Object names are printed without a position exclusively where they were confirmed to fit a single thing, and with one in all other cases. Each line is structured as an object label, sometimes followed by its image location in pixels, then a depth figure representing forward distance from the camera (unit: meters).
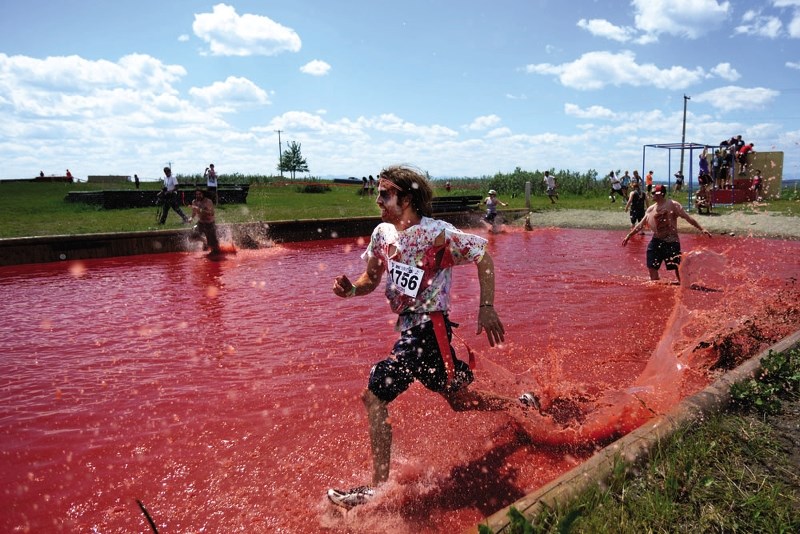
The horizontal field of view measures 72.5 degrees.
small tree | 91.81
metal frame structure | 20.83
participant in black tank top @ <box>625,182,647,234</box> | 16.83
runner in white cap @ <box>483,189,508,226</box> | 19.52
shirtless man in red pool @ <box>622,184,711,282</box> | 8.92
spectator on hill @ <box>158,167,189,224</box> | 18.02
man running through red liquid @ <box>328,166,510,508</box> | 3.16
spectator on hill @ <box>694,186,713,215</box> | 21.45
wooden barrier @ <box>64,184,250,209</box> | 23.25
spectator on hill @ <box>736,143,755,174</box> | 23.86
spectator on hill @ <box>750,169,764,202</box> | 24.56
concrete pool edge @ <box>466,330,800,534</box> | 2.46
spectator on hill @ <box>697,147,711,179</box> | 23.46
